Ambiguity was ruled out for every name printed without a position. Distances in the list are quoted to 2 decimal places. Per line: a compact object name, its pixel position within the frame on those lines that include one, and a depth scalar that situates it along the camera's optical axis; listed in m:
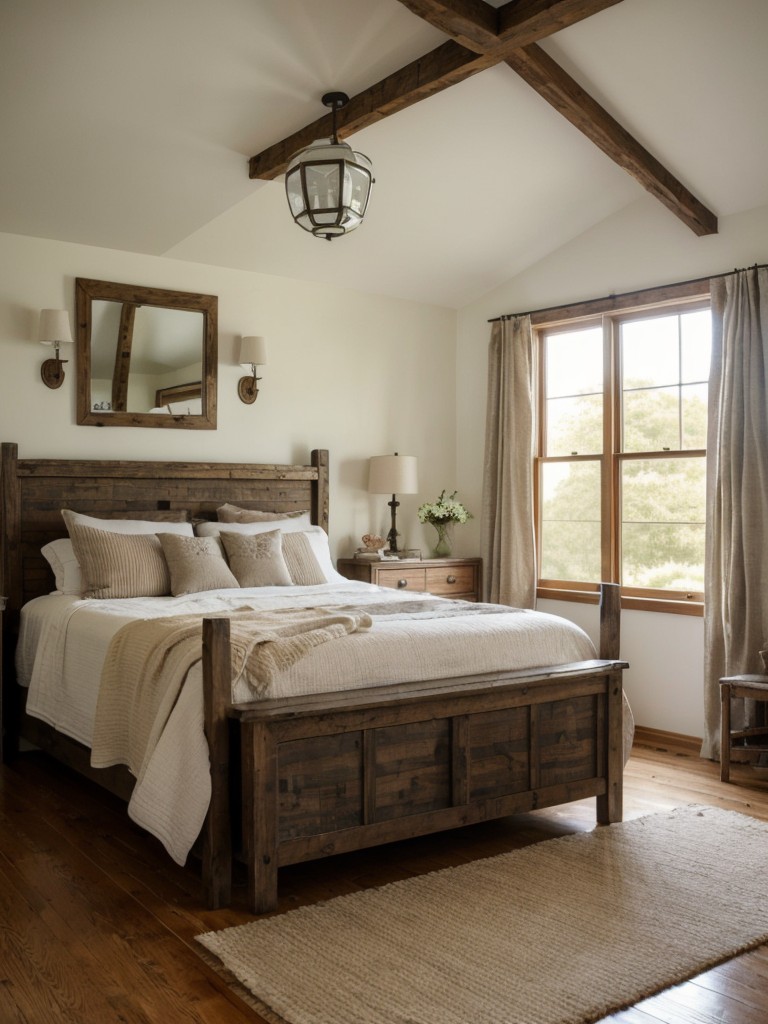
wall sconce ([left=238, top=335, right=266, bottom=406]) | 5.26
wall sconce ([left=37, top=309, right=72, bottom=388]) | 4.55
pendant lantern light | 3.38
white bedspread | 2.87
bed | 2.80
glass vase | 6.07
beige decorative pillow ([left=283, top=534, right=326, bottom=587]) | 4.80
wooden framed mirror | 4.82
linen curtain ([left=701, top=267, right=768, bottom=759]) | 4.53
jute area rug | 2.28
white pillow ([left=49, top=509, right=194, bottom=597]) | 4.41
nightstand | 5.50
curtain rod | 4.71
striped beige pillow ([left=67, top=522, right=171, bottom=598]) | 4.28
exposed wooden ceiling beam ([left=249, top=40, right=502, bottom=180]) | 3.71
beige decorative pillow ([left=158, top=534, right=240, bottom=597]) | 4.36
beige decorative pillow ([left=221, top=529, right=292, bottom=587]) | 4.59
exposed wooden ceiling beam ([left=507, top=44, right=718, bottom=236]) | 3.97
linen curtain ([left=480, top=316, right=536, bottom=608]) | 5.72
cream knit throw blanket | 2.95
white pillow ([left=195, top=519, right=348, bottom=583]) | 4.91
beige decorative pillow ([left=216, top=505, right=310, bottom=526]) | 5.08
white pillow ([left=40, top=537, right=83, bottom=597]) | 4.40
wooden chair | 4.17
